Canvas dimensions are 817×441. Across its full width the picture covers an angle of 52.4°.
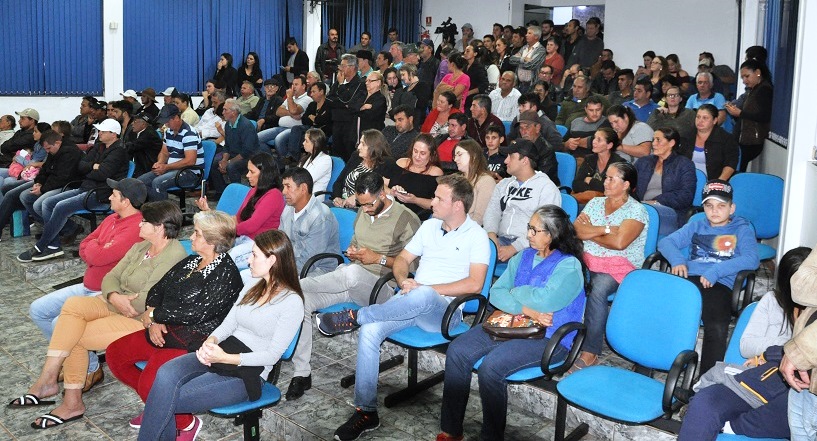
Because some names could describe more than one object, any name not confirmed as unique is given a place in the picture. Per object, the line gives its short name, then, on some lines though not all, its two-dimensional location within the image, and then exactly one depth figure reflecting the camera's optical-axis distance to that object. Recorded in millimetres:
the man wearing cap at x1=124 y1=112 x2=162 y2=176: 8055
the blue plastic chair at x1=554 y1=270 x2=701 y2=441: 3365
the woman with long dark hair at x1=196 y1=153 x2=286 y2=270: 5531
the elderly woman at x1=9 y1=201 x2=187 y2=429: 4348
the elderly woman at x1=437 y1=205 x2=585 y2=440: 3783
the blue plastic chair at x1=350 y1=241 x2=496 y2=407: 4160
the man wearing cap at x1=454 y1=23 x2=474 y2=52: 13791
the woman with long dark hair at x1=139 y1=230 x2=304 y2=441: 3578
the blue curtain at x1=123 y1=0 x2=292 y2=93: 12844
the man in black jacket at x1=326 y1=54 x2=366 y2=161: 8578
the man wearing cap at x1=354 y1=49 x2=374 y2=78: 10609
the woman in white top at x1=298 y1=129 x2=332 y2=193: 6781
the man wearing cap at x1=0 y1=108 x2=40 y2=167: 9250
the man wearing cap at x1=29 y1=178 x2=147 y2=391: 4715
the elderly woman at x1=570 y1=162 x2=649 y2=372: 4430
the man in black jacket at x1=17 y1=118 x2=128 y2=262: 7043
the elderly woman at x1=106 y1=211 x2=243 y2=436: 3945
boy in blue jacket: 4188
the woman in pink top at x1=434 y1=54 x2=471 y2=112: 9157
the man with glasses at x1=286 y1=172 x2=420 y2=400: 4527
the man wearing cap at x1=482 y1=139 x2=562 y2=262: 5137
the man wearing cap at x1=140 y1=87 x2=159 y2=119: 10555
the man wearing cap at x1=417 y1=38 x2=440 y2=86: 11009
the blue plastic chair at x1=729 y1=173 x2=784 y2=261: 5414
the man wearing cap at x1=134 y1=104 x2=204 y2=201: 8031
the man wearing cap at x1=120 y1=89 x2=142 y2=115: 10859
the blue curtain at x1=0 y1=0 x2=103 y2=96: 11664
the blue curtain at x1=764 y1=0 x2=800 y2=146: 6145
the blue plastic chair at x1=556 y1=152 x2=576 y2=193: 6438
